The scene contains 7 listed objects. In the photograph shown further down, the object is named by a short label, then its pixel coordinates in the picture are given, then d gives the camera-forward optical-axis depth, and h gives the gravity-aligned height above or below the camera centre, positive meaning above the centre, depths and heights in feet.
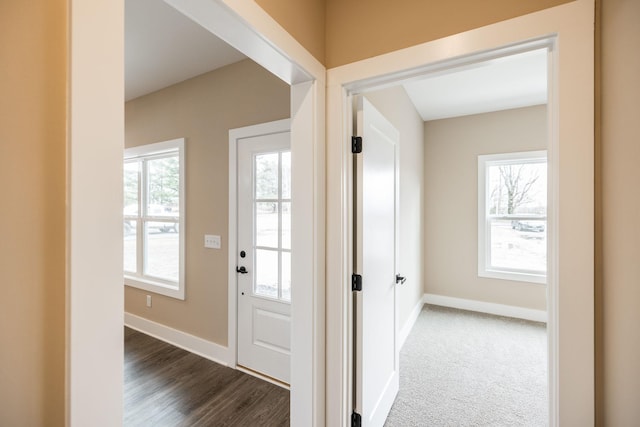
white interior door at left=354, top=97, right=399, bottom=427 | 4.85 -1.02
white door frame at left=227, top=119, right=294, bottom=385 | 7.82 -1.02
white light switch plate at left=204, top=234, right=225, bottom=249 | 8.26 -0.84
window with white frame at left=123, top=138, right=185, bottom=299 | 9.23 -0.14
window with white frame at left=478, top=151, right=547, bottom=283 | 11.89 -0.07
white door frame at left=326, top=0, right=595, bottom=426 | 2.98 +0.41
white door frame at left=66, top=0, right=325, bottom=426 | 1.75 +0.02
